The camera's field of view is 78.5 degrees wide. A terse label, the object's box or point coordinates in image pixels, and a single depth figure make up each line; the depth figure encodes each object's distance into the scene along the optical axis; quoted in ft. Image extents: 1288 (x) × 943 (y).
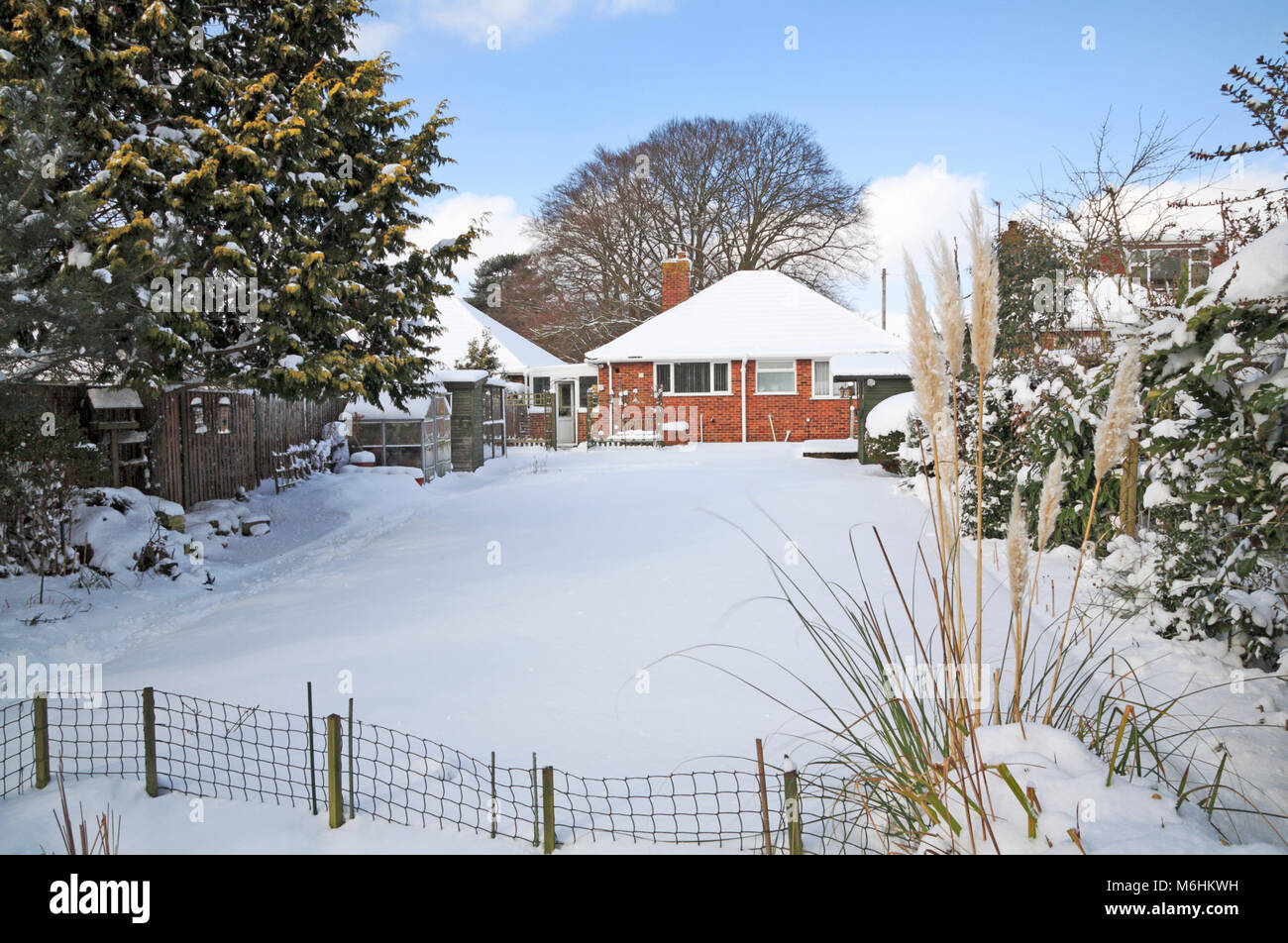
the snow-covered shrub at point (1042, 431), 19.30
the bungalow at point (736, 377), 79.41
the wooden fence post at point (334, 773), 10.04
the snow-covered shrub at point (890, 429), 43.65
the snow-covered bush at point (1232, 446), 12.03
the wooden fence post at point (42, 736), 11.52
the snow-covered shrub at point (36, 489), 21.65
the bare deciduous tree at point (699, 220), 108.37
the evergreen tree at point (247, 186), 25.17
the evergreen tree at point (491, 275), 152.97
